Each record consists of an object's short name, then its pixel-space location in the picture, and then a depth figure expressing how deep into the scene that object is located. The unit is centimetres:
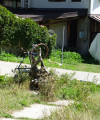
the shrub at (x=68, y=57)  1820
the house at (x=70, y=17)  2108
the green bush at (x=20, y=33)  1270
